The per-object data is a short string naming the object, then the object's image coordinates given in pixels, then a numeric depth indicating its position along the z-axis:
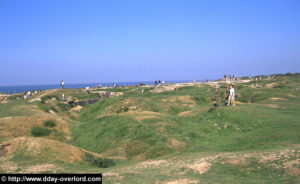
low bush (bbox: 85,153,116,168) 20.86
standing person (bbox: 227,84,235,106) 32.06
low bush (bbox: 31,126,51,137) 30.71
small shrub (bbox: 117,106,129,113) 44.58
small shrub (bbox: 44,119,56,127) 33.51
